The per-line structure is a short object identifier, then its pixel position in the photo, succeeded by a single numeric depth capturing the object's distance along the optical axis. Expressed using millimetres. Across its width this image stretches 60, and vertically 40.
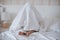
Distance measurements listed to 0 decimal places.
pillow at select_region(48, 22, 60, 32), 2077
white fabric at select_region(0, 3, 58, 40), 2043
